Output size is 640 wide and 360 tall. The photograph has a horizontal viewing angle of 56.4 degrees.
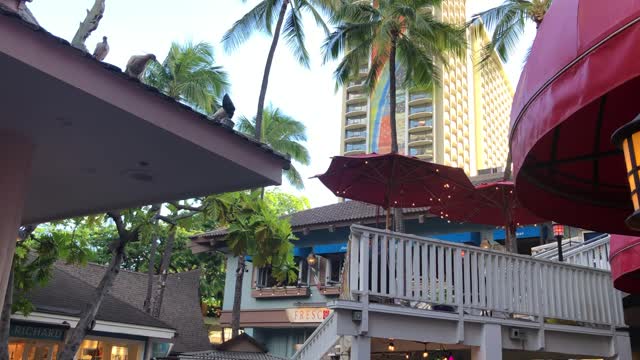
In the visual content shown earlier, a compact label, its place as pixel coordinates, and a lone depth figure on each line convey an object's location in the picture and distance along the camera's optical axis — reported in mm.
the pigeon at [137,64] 4970
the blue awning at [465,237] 18672
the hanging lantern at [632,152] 2797
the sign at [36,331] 14498
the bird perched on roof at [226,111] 5253
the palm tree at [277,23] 20938
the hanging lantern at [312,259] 20672
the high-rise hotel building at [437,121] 76312
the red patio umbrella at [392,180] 10781
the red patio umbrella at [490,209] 11833
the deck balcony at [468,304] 8164
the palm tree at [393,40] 18359
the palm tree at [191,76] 21844
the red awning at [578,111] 3545
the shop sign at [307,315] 20734
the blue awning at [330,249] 21062
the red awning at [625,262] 6922
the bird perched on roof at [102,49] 5988
